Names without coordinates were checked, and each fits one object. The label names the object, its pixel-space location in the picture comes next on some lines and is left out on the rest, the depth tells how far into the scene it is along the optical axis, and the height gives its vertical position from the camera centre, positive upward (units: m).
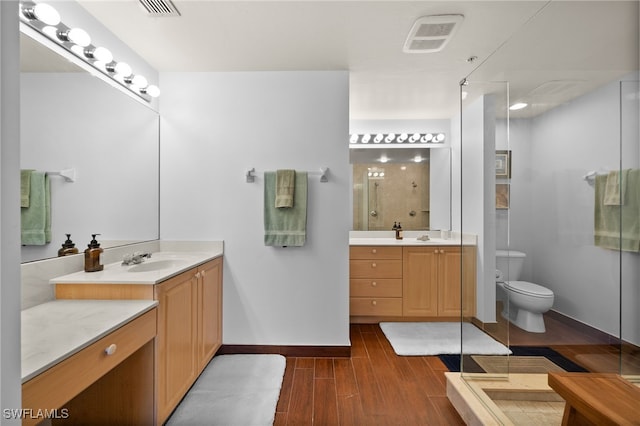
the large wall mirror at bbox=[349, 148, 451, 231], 3.71 +0.28
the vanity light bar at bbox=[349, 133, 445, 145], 3.76 +0.92
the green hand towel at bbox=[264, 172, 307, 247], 2.51 -0.05
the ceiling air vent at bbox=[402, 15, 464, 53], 1.84 +1.18
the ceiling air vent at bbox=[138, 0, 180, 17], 1.73 +1.21
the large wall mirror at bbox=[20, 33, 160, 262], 1.50 +0.37
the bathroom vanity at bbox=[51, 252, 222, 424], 1.51 -0.55
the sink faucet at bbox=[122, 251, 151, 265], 1.96 -0.32
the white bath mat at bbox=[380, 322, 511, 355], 1.89 -1.22
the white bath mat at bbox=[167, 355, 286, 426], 1.74 -1.20
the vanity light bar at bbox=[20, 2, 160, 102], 1.46 +0.95
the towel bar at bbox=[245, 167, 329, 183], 2.51 +0.31
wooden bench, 1.09 -0.74
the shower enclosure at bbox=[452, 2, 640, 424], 1.17 +0.10
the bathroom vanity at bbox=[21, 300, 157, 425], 0.89 -0.52
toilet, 1.49 -0.44
